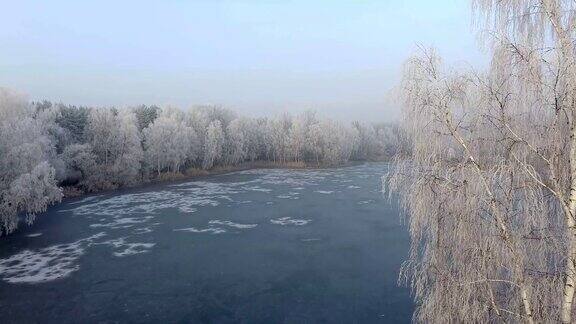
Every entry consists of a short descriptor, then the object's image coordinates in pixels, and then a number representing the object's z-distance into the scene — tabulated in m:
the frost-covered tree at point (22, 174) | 26.47
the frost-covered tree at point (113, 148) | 43.00
